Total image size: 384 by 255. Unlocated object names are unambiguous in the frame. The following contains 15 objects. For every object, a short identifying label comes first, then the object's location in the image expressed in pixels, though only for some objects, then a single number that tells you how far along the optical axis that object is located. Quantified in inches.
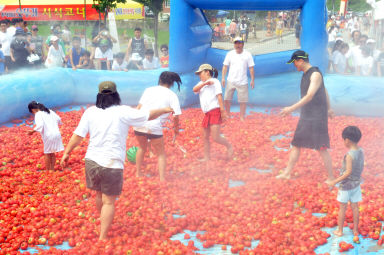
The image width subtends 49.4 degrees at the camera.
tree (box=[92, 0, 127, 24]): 783.8
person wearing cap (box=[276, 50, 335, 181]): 250.8
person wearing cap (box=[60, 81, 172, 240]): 181.5
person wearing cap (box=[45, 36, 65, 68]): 502.0
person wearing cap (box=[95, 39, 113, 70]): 527.5
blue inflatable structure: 407.2
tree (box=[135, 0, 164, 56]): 853.2
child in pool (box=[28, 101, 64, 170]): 271.1
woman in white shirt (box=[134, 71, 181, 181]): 247.6
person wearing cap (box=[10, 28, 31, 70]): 473.7
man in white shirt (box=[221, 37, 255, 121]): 394.6
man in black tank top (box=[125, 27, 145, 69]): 519.2
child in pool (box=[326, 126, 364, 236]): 191.3
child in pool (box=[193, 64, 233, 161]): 285.4
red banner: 989.2
